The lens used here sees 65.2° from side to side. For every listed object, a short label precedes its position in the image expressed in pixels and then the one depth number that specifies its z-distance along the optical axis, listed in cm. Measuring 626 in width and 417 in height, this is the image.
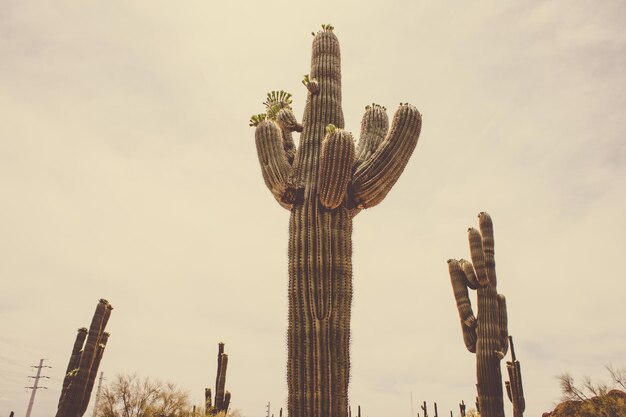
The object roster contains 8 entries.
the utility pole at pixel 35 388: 4779
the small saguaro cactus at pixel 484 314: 1153
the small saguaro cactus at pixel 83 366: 1072
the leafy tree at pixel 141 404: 1973
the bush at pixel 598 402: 1662
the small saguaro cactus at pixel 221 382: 1845
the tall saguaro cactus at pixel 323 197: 700
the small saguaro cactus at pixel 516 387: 1432
